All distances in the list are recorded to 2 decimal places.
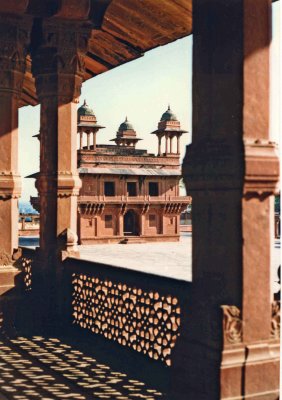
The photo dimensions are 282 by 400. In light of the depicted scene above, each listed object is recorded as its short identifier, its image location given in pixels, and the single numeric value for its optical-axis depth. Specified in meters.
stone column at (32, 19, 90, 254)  8.21
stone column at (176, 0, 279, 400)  4.23
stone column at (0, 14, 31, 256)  8.20
